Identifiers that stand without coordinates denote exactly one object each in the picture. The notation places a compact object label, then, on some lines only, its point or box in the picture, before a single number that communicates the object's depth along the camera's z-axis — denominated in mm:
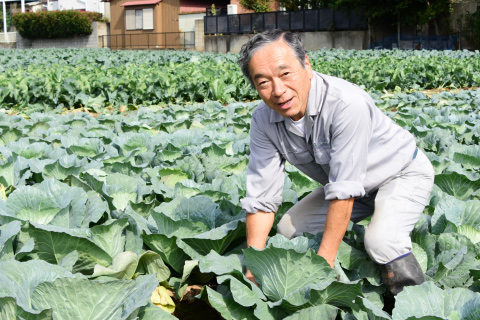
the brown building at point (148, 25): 39750
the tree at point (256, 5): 35906
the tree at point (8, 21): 66156
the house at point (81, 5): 61719
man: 2152
